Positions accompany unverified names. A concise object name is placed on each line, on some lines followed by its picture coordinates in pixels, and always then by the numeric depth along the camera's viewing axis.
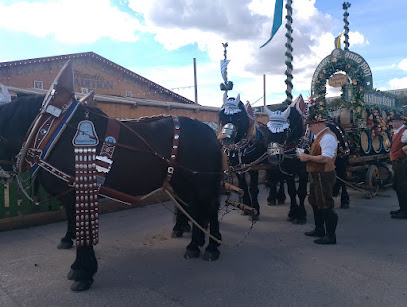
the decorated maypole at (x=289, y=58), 8.95
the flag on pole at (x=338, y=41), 9.86
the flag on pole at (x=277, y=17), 8.84
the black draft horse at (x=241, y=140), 5.45
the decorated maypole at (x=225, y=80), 8.64
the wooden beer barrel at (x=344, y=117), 7.81
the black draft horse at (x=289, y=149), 5.41
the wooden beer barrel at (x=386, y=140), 8.61
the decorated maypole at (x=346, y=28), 10.43
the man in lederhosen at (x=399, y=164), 5.86
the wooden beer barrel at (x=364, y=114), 7.73
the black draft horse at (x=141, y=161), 3.21
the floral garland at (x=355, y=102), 7.62
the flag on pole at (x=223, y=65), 9.19
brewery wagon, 7.71
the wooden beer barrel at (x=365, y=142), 7.88
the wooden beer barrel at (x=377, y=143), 8.34
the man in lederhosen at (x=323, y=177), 4.40
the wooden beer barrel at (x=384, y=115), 8.49
